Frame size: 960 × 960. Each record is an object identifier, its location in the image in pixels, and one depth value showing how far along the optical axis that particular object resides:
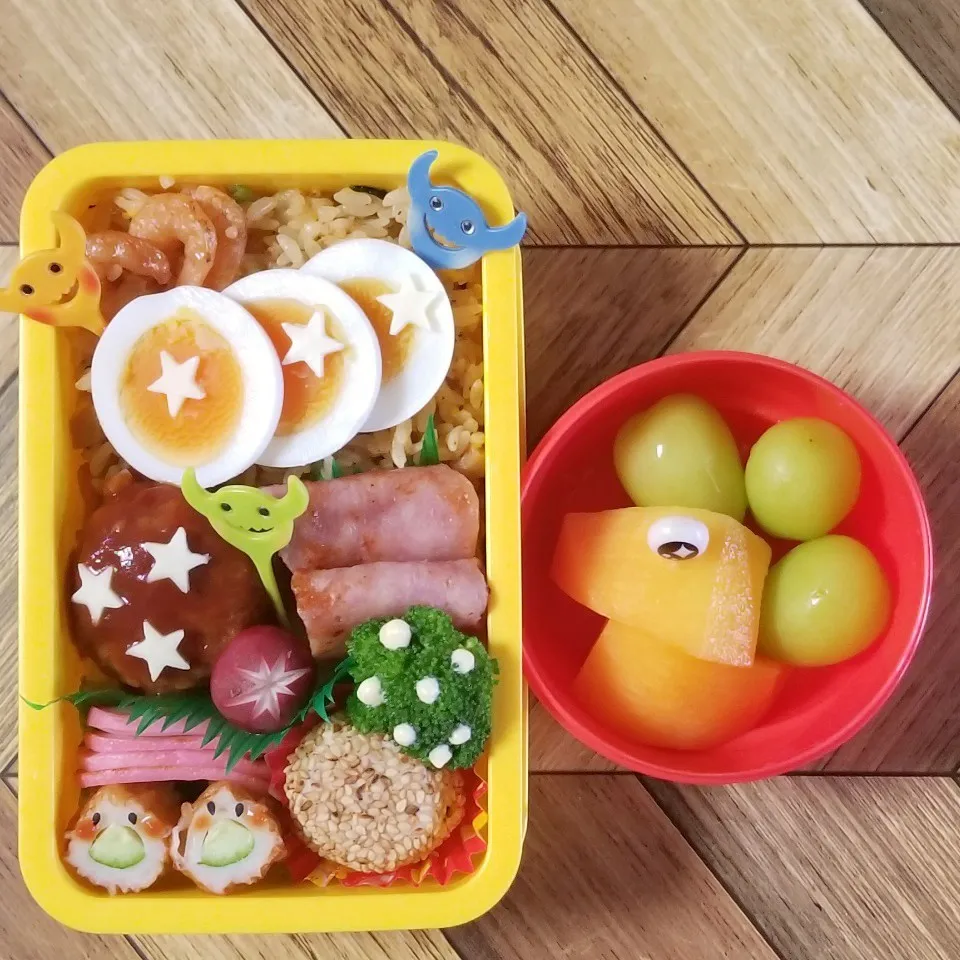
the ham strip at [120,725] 0.26
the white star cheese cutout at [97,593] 0.26
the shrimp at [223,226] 0.27
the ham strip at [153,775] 0.26
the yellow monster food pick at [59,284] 0.25
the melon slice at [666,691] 0.27
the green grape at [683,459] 0.28
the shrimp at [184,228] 0.26
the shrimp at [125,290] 0.27
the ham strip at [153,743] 0.26
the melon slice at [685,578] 0.27
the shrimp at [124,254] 0.26
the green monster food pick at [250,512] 0.24
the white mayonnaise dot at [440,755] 0.25
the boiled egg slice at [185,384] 0.26
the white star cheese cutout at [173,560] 0.25
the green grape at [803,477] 0.28
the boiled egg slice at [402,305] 0.27
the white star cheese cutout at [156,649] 0.26
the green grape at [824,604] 0.27
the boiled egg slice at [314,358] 0.26
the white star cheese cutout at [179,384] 0.26
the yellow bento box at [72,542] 0.26
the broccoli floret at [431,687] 0.25
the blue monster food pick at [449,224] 0.25
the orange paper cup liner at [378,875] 0.26
